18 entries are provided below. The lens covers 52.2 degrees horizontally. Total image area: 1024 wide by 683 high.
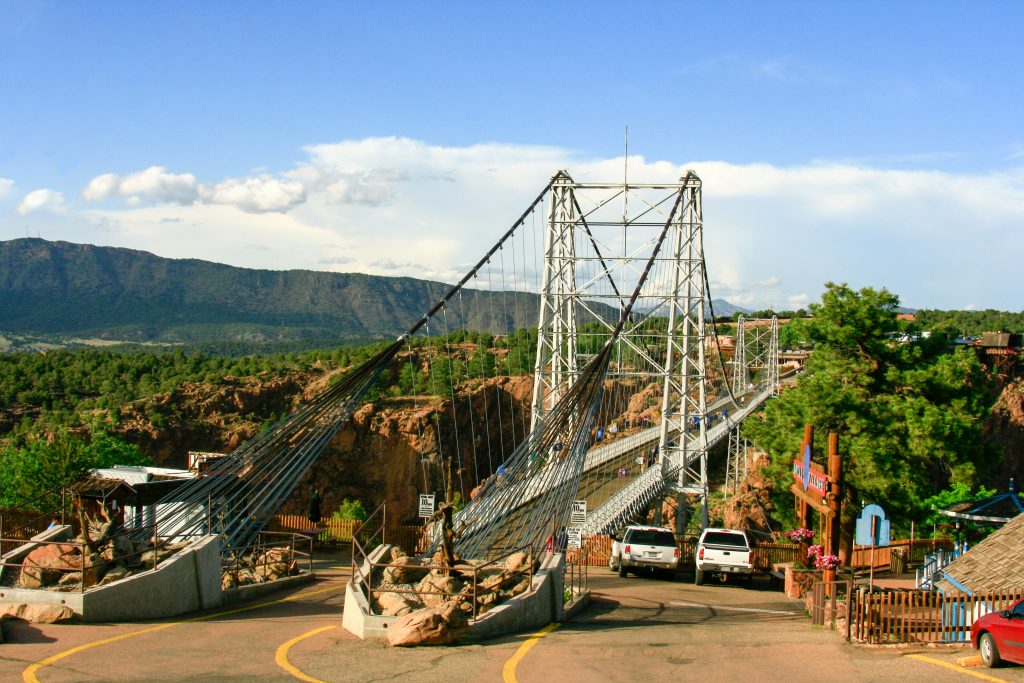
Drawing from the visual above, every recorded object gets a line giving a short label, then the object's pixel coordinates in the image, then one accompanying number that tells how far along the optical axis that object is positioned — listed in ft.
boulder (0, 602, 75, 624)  44.19
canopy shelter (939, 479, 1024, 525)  65.41
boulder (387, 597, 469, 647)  41.32
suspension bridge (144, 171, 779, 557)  58.13
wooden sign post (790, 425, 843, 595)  54.65
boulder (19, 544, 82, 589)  47.14
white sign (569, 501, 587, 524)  73.41
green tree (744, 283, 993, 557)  88.38
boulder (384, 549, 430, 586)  47.55
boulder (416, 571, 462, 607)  44.55
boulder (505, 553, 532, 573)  48.70
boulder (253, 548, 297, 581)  59.93
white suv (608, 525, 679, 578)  72.49
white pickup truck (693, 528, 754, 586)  70.44
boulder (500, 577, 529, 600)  46.52
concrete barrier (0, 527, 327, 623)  44.75
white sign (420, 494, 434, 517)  80.48
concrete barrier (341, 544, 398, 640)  42.80
